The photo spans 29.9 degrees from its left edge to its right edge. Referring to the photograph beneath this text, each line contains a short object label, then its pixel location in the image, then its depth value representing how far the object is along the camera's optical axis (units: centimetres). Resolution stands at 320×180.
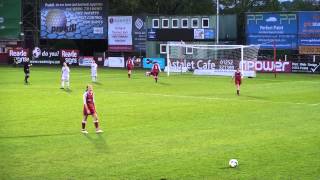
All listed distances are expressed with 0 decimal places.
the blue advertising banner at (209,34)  7231
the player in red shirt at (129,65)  5426
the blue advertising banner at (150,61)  7006
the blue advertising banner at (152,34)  7521
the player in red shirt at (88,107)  2083
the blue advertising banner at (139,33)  7688
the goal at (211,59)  5953
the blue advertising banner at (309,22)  6506
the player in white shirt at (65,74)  4178
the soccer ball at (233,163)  1459
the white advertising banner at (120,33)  7750
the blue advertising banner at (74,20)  7862
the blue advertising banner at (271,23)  6688
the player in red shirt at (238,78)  3731
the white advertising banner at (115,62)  7556
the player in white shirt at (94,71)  4697
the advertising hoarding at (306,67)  6150
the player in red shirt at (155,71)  4798
